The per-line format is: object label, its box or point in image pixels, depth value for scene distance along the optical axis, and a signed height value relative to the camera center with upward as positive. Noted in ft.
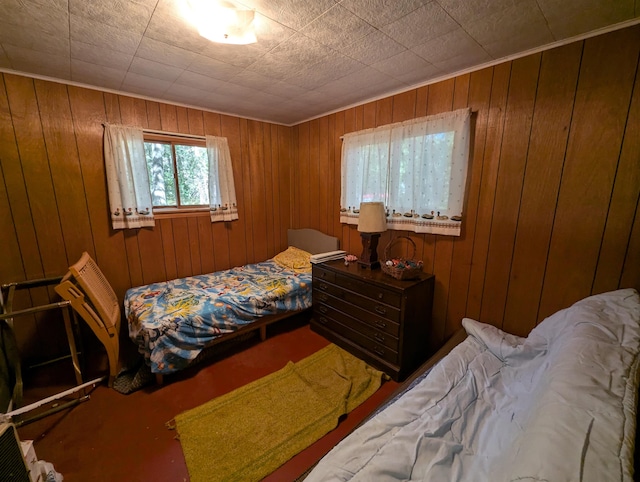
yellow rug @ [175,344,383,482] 4.85 -4.84
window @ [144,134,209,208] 9.01 +0.83
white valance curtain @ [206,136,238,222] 9.89 +0.51
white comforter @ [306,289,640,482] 1.98 -2.38
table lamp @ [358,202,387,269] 7.82 -0.98
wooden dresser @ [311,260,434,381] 6.77 -3.34
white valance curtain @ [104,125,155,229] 7.96 +0.52
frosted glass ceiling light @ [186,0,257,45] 4.24 +2.89
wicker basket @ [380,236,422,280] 6.97 -1.95
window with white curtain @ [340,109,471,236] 6.86 +0.76
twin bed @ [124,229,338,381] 6.56 -3.15
